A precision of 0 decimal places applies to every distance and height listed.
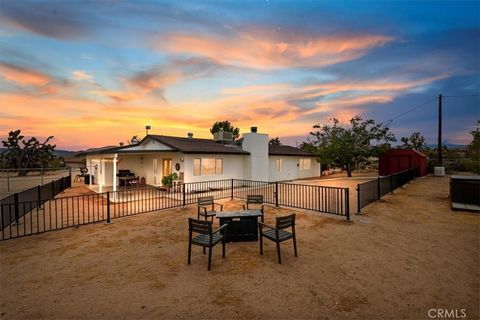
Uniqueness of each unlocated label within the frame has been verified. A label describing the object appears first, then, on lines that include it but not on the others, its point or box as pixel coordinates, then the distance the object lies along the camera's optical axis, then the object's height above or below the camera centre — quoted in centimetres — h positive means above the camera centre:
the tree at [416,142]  3962 +249
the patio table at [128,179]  1750 -175
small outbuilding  2473 -65
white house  1559 -20
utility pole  2628 +348
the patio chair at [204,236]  471 -178
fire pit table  629 -204
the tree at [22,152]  3138 +104
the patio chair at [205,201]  843 -173
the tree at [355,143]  2453 +148
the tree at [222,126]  5131 +749
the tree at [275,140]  5876 +448
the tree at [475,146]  1262 +53
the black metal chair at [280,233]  502 -186
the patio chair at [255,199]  858 -169
